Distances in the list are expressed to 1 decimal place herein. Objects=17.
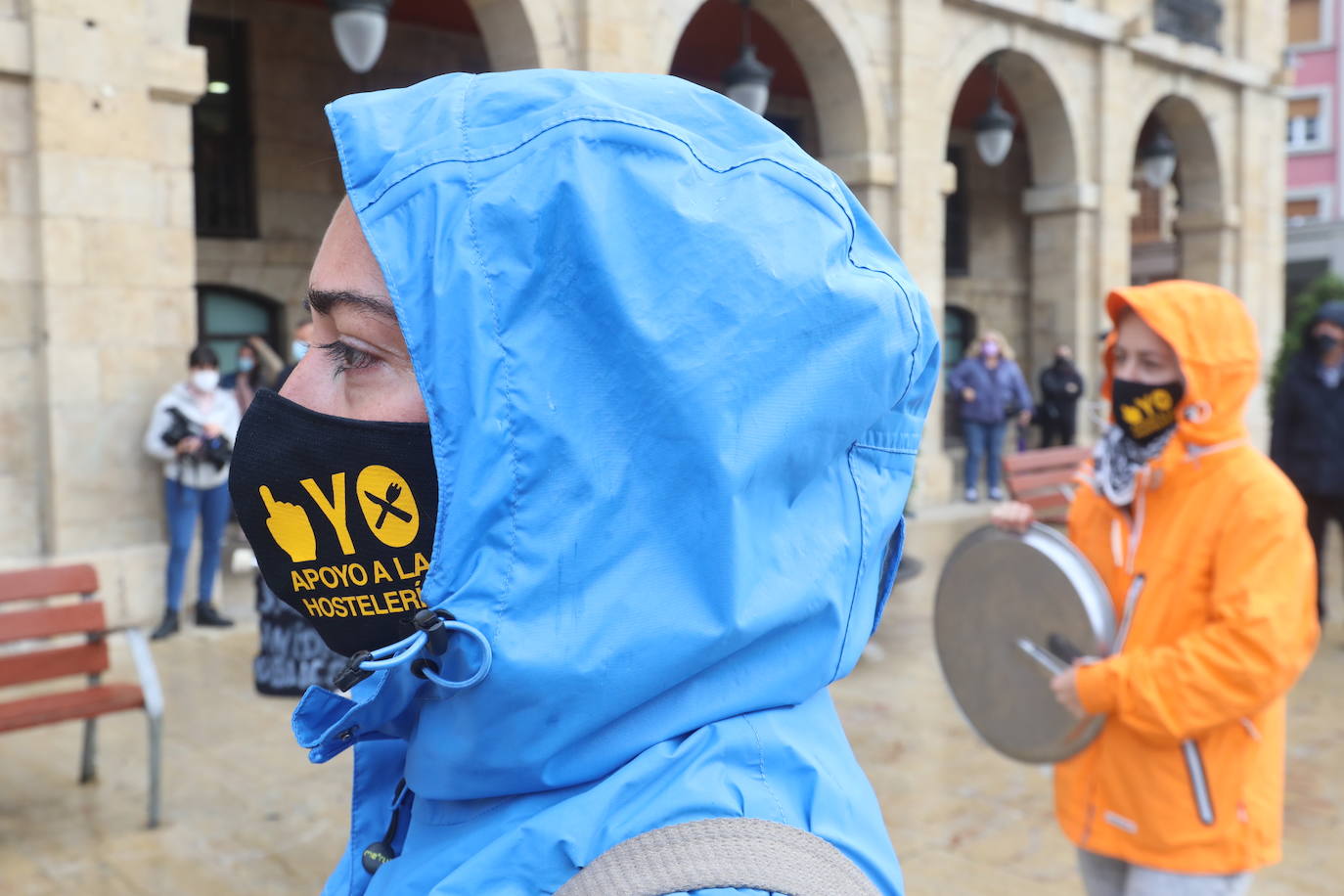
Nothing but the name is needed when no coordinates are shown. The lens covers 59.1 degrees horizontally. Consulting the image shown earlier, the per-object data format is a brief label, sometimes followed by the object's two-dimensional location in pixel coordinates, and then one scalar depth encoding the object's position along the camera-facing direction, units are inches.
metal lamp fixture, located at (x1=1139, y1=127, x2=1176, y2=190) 565.0
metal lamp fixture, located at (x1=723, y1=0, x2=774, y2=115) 366.3
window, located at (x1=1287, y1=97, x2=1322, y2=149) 1441.9
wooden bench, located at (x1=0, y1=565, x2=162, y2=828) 172.1
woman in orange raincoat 92.8
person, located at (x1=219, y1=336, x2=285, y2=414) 368.8
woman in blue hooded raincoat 34.6
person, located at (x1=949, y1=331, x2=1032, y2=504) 525.3
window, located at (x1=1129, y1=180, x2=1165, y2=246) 1175.6
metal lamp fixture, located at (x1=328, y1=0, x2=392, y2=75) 291.9
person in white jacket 284.5
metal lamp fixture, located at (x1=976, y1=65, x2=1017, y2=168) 484.7
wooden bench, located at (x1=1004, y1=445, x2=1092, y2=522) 308.0
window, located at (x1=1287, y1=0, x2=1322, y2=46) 1423.5
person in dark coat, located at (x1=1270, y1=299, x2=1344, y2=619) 279.6
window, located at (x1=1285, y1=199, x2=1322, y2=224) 1459.2
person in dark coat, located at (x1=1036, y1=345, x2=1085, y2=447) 581.9
